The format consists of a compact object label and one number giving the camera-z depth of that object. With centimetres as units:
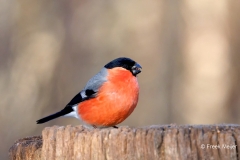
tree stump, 603
